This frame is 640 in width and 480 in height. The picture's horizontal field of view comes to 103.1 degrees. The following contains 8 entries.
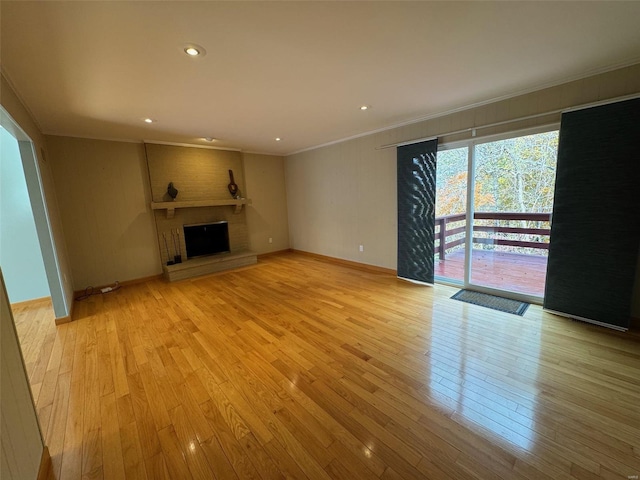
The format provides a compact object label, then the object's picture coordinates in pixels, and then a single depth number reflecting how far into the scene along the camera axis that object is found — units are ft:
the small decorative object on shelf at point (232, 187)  17.72
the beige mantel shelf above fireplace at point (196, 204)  14.65
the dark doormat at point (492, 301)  9.73
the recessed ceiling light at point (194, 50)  5.84
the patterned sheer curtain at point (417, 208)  11.83
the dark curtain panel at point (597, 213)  7.53
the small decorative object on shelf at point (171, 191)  15.16
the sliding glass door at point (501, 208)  9.58
